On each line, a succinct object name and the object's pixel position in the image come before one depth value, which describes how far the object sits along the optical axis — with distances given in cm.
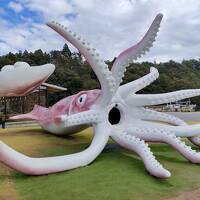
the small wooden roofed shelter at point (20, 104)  1566
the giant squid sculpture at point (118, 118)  384
